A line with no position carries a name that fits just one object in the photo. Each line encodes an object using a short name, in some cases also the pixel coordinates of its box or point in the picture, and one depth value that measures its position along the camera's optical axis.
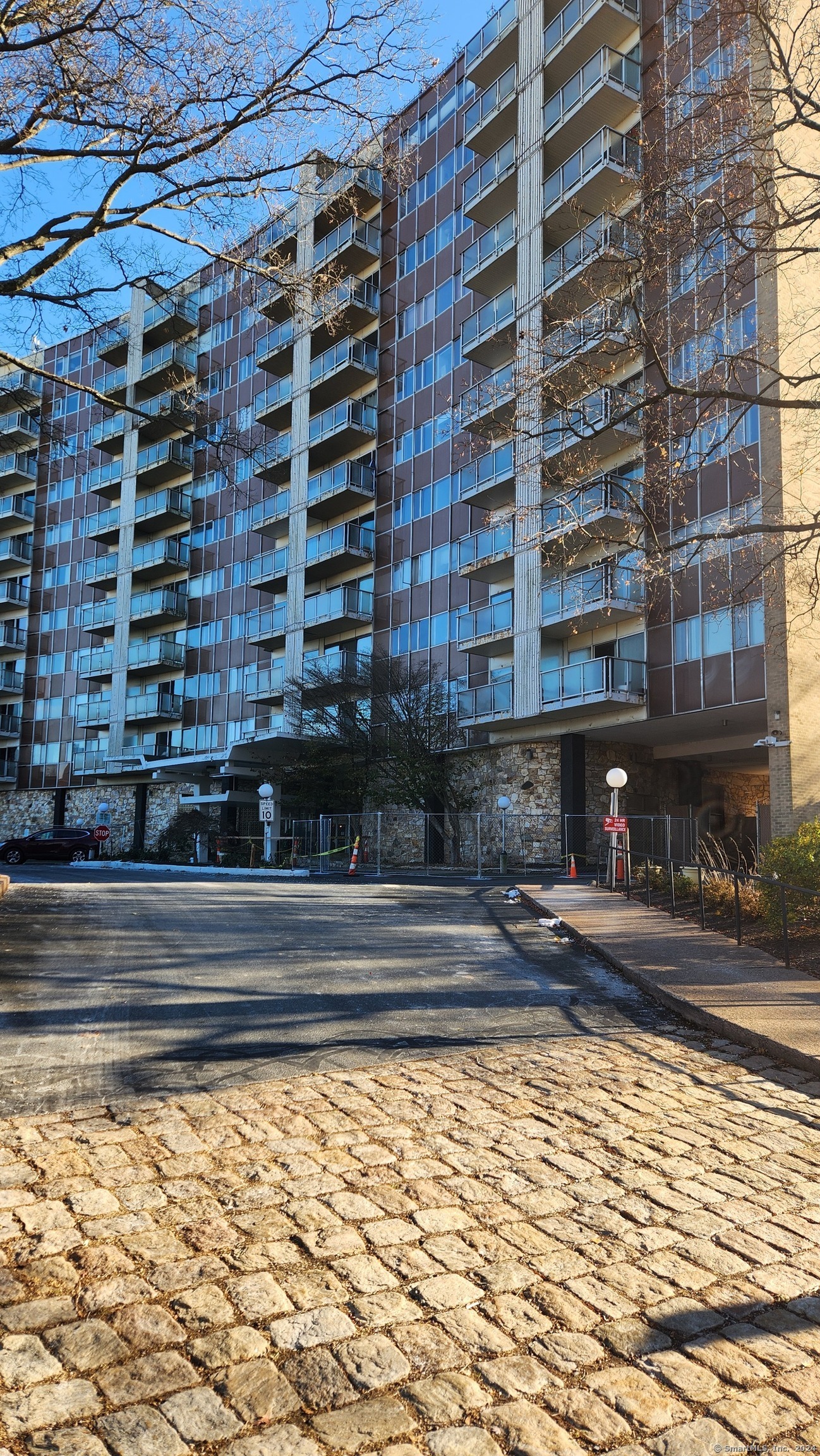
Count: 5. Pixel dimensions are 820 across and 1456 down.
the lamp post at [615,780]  19.52
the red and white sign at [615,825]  17.91
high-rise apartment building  22.78
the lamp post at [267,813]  32.28
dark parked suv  41.59
